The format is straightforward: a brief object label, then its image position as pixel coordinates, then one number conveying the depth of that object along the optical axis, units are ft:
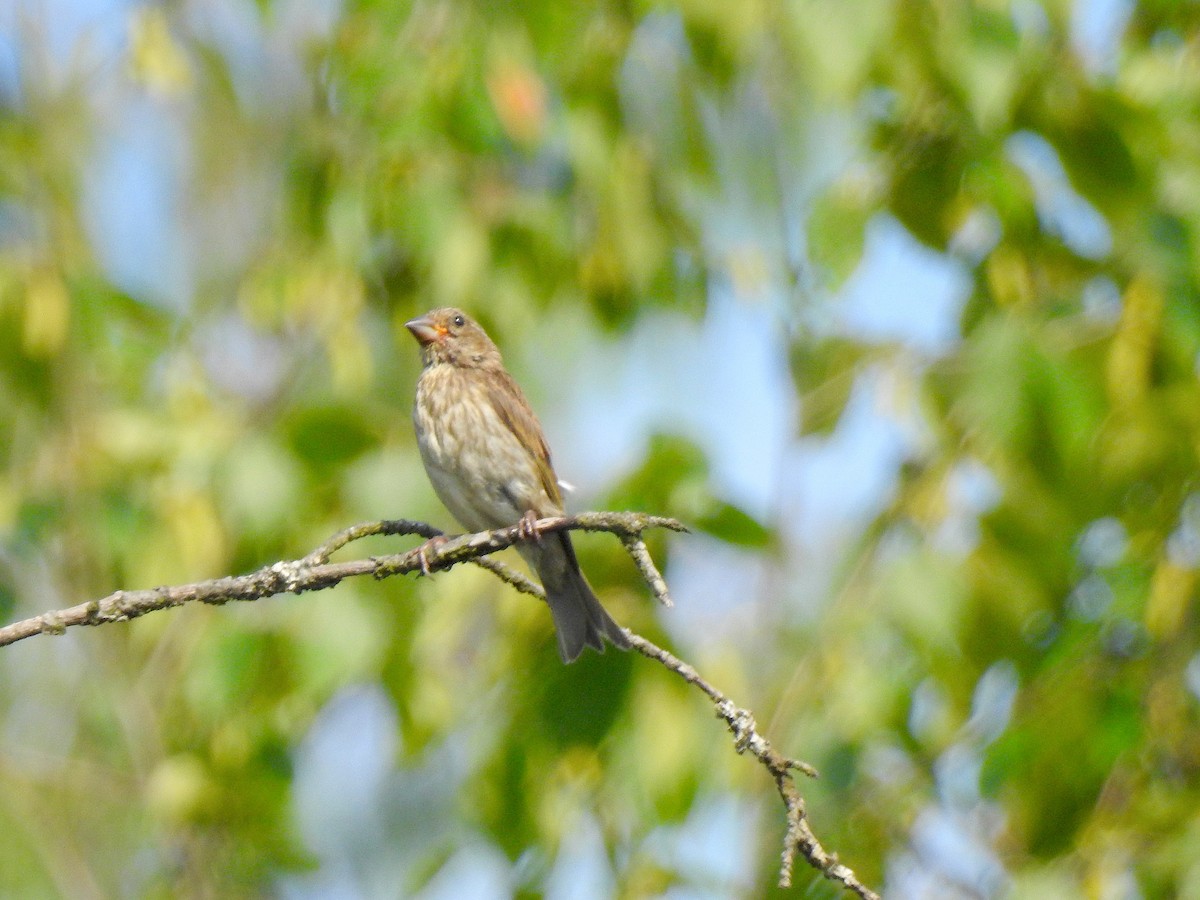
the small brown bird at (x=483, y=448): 27.09
